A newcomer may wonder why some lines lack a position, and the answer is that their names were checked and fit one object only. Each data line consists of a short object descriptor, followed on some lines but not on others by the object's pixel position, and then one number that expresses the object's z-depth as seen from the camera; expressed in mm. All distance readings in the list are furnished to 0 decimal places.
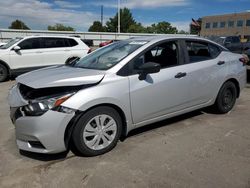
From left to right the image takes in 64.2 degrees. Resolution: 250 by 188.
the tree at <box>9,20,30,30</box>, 60105
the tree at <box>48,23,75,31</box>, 65398
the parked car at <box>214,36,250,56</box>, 12129
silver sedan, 2362
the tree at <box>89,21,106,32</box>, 62718
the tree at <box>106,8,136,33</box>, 61483
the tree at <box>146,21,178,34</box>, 73836
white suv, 7074
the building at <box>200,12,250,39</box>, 52835
